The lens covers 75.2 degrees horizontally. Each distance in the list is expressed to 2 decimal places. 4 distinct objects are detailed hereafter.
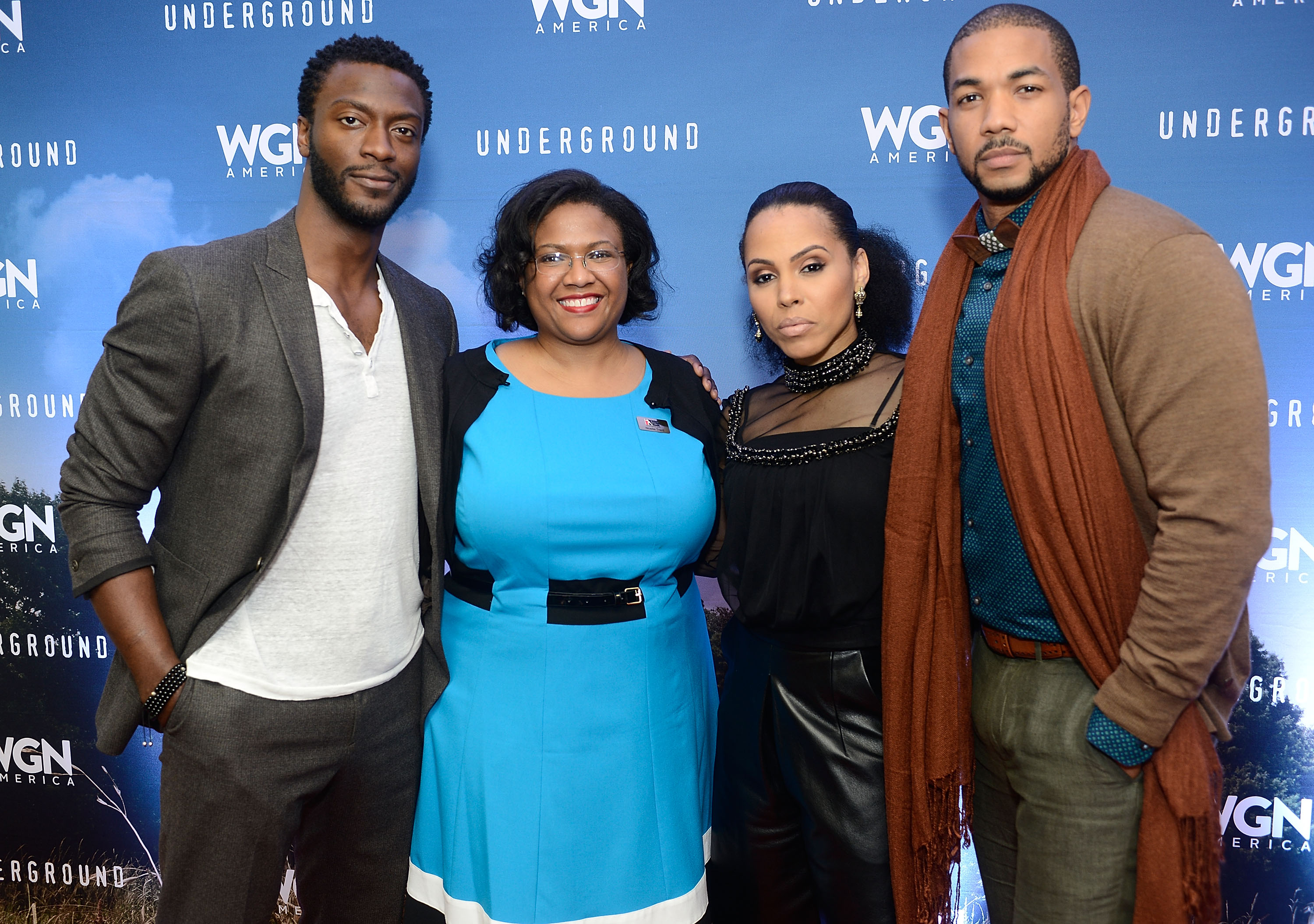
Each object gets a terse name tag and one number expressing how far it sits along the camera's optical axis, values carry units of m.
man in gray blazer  1.66
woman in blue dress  1.79
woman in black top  1.72
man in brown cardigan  1.28
